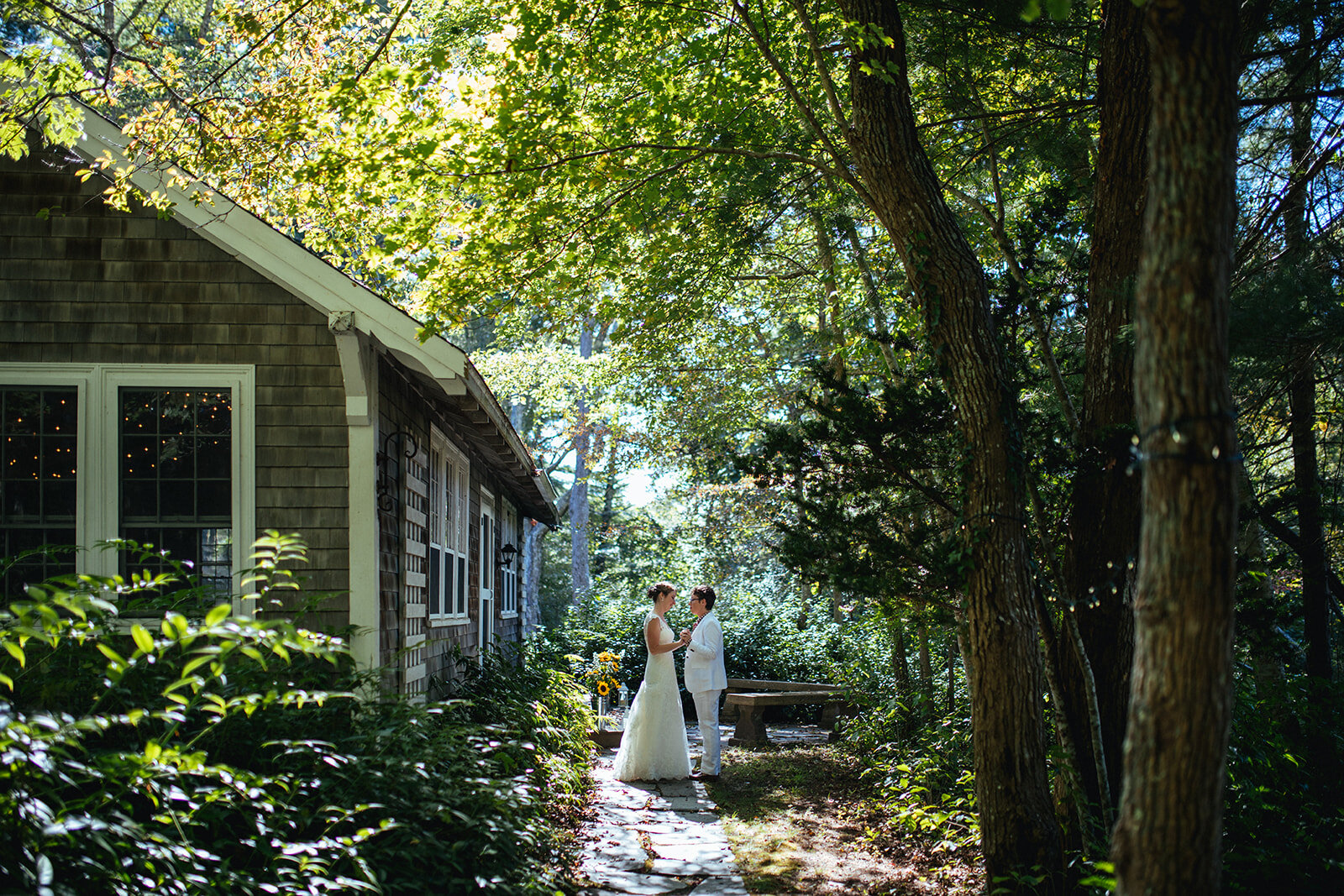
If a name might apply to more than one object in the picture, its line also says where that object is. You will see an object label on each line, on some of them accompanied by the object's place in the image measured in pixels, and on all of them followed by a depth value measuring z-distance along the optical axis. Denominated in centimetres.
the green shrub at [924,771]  662
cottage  642
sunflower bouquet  1268
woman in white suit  939
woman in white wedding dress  938
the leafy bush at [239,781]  334
